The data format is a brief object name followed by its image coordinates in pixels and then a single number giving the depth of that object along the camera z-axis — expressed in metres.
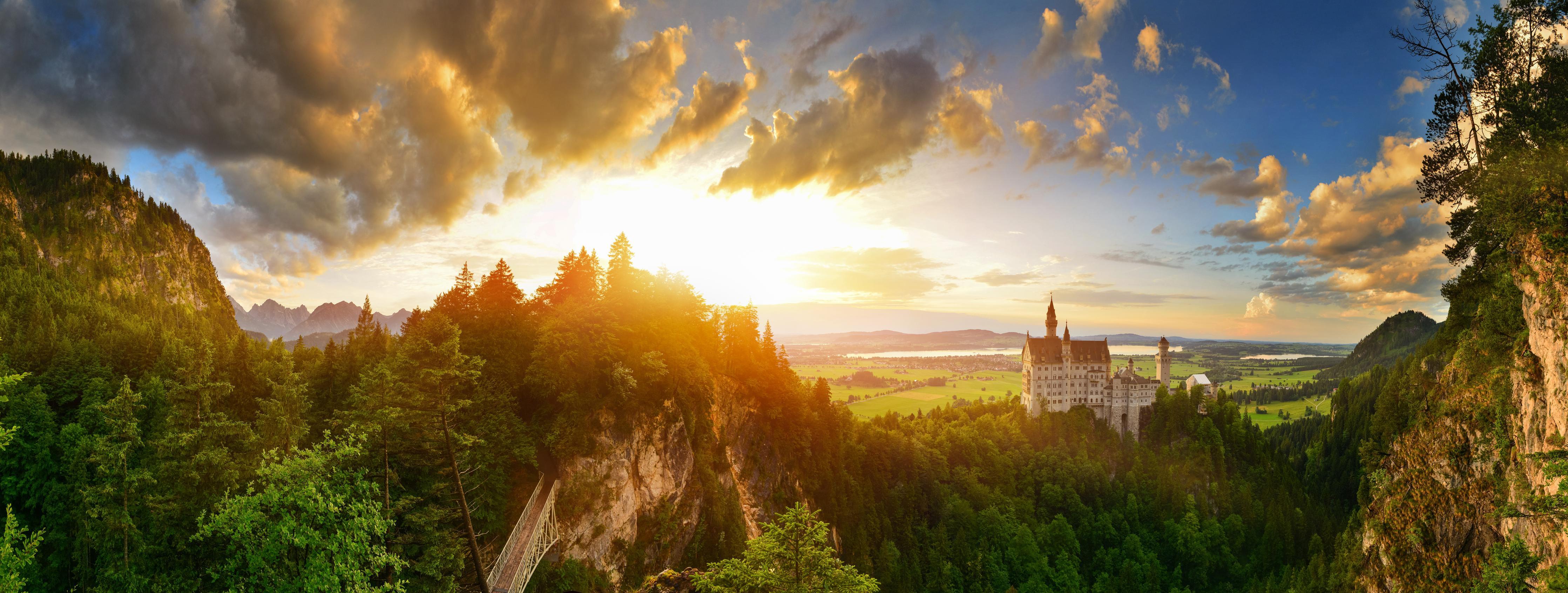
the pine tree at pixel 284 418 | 29.30
